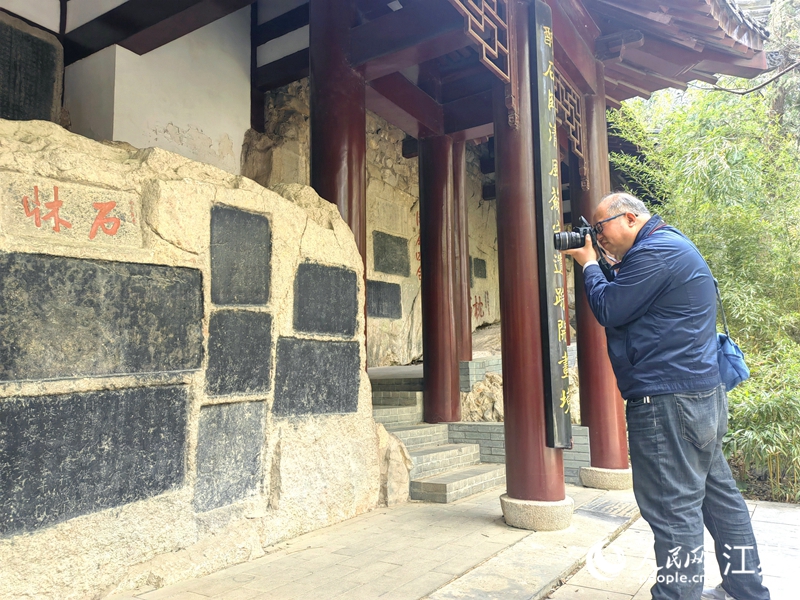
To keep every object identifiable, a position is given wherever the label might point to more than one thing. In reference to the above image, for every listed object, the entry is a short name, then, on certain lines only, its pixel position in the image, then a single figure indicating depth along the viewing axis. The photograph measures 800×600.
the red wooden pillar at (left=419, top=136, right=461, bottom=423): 5.63
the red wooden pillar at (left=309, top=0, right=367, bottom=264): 4.05
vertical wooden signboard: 3.45
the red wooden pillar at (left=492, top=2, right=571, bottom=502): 3.43
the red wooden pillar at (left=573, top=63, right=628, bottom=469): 4.64
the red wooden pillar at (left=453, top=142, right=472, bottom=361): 5.97
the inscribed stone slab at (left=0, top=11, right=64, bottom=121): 4.29
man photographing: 1.96
